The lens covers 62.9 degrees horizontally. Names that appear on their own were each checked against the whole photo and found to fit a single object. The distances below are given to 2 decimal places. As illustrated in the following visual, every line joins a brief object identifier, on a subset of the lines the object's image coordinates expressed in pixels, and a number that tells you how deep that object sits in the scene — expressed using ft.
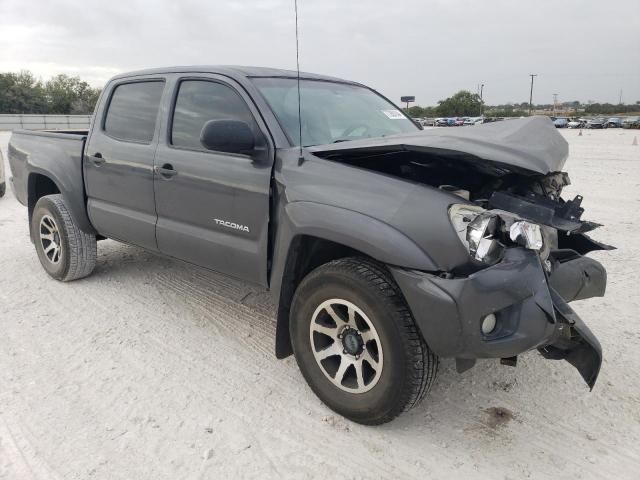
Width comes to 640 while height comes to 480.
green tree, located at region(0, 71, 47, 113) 191.21
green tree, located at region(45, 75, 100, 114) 203.00
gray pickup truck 7.64
